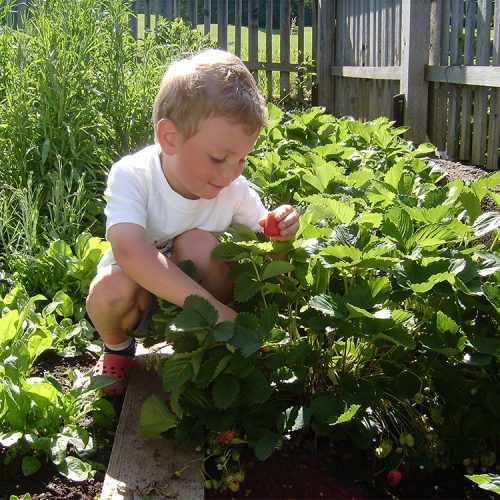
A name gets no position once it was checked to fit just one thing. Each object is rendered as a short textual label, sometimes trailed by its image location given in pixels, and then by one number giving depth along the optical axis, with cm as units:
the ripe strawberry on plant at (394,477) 186
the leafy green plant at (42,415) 186
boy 205
